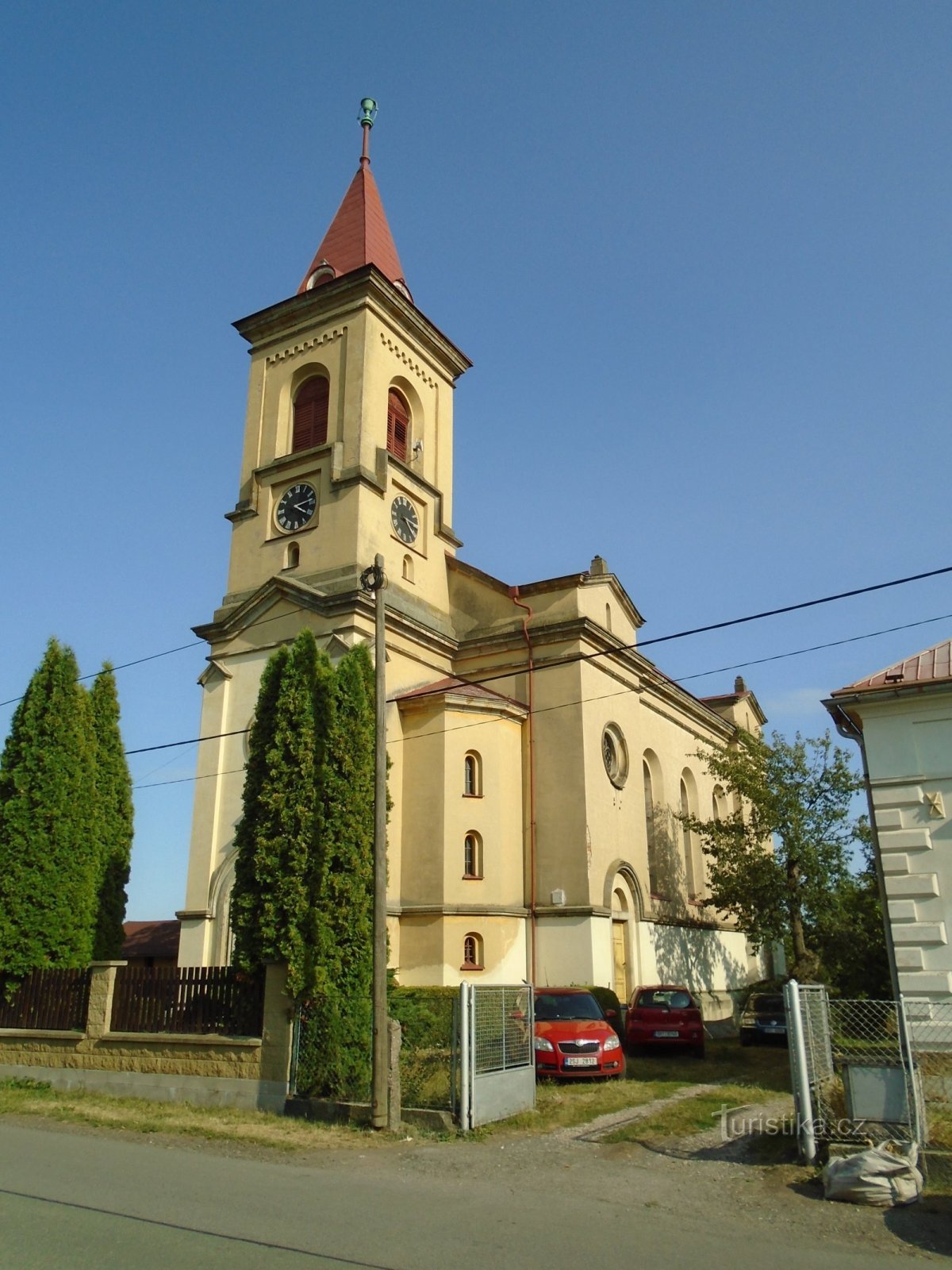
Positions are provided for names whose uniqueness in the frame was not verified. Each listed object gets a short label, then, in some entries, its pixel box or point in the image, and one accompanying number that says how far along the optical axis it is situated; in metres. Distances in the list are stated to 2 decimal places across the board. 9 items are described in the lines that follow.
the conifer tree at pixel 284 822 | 14.55
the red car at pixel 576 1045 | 15.93
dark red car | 20.02
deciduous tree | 26.66
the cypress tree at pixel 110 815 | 20.17
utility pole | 12.30
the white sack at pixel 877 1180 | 8.45
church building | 23.17
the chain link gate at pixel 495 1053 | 12.29
